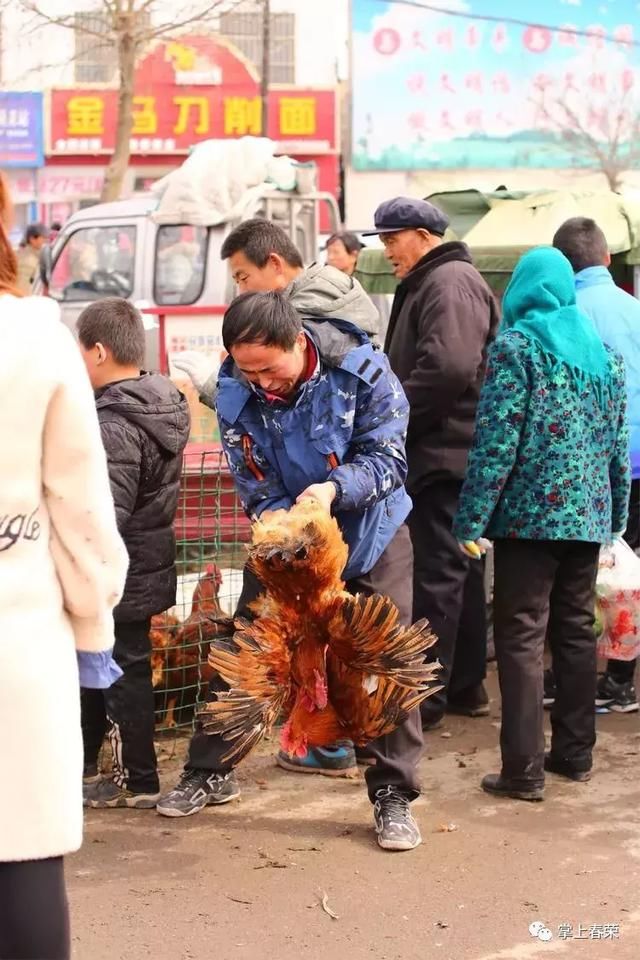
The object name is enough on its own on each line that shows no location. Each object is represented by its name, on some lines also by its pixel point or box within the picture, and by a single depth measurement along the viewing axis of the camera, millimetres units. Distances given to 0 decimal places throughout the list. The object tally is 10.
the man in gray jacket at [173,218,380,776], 8930
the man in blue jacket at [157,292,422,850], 8086
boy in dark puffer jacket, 9117
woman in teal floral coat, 9617
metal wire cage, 11367
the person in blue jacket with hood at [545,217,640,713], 11594
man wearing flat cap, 10859
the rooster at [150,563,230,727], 11305
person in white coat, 4895
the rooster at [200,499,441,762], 7840
